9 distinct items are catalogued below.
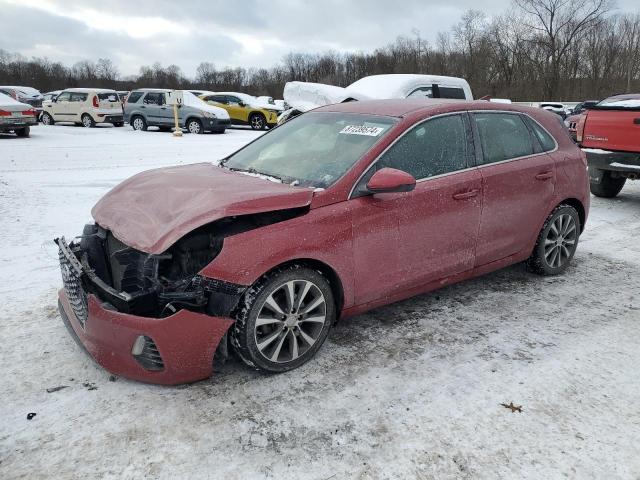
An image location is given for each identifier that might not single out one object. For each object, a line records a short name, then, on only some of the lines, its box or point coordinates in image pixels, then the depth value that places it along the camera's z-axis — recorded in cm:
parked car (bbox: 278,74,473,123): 962
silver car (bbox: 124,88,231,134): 1925
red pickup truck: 693
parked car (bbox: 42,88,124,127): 2067
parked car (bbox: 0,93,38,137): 1547
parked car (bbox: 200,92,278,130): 2245
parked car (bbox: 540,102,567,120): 2762
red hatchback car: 279
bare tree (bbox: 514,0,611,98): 5012
